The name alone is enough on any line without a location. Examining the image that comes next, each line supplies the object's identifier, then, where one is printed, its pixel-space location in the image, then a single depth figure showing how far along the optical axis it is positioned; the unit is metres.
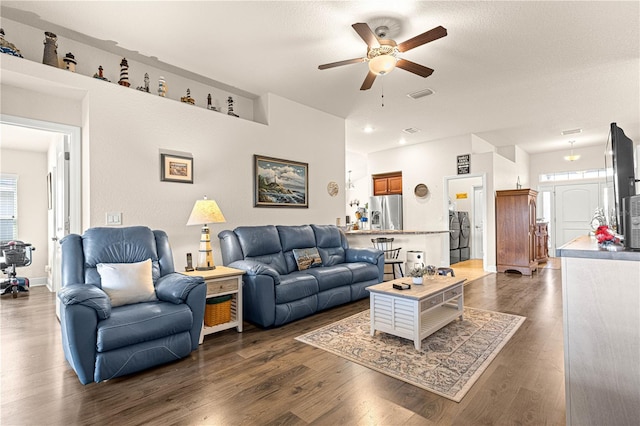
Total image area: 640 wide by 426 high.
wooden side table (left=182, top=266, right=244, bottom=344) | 3.02
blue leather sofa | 3.25
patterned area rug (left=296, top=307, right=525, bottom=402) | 2.23
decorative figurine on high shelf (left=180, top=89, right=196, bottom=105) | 3.87
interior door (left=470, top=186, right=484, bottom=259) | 8.65
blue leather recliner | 2.12
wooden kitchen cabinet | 7.98
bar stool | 5.58
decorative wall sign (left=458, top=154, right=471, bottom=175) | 6.72
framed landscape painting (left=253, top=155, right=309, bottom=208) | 4.44
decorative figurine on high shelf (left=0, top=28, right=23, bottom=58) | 2.71
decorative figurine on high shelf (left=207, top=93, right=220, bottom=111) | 4.14
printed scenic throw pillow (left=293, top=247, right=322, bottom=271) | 4.06
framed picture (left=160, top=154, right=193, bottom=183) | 3.55
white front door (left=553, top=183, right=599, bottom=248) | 8.07
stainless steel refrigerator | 7.76
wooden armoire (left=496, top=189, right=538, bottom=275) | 6.22
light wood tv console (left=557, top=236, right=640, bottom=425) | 1.38
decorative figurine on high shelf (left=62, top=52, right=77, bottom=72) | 3.05
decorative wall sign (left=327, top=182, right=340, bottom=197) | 5.41
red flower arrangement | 1.63
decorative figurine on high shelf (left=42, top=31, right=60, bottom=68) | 2.94
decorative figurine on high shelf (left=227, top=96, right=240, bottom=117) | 4.30
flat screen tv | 1.93
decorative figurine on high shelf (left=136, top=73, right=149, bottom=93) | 3.50
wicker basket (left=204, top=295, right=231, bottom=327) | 3.07
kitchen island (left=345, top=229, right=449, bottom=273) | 5.77
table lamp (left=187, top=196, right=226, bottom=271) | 3.30
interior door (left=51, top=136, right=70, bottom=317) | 3.44
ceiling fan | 2.52
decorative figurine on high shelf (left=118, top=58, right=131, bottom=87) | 3.35
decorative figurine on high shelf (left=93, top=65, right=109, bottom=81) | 3.24
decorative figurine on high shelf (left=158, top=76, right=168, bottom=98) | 3.63
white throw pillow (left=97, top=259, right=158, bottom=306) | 2.52
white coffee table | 2.73
